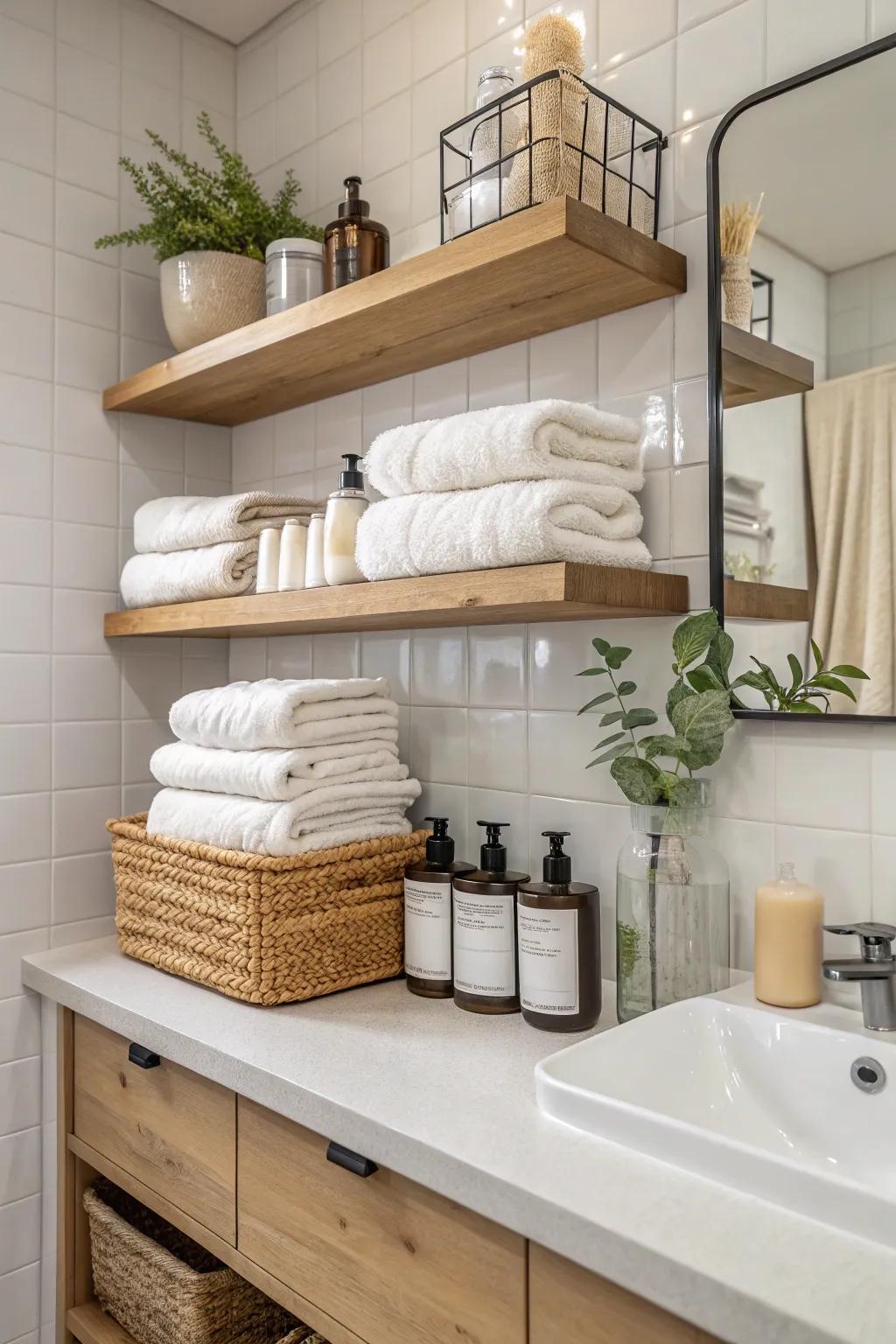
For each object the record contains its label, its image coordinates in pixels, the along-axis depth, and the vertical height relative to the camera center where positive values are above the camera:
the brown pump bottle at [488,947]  1.21 -0.33
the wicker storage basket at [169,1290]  1.25 -0.81
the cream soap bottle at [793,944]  1.03 -0.27
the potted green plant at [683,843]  1.09 -0.18
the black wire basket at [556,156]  1.13 +0.62
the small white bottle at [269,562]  1.48 +0.17
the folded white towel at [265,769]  1.30 -0.13
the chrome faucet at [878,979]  0.96 -0.29
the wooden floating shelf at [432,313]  1.10 +0.48
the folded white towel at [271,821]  1.29 -0.19
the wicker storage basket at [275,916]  1.25 -0.31
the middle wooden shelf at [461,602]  1.05 +0.09
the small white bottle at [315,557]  1.40 +0.17
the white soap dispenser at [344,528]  1.35 +0.20
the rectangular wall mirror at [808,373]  1.04 +0.33
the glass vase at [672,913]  1.09 -0.26
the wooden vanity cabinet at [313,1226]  0.79 -0.54
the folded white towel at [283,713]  1.32 -0.05
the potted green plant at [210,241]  1.64 +0.72
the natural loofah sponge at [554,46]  1.18 +0.75
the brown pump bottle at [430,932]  1.29 -0.33
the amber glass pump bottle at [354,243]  1.42 +0.62
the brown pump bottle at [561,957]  1.12 -0.31
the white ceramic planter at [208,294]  1.63 +0.63
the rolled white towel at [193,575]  1.52 +0.16
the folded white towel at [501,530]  1.06 +0.17
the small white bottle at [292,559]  1.44 +0.17
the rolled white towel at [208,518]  1.52 +0.25
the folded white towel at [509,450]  1.08 +0.26
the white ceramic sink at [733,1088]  0.83 -0.37
